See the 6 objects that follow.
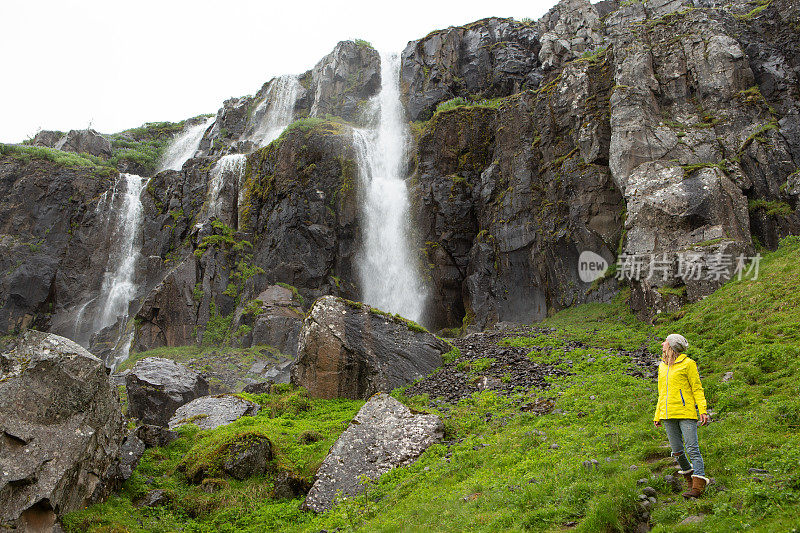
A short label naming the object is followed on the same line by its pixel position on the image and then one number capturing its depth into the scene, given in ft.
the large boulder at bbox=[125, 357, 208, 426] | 63.41
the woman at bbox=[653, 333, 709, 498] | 22.94
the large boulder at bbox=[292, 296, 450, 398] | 58.49
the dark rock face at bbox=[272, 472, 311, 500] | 36.50
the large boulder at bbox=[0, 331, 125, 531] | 27.91
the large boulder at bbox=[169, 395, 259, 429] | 53.83
